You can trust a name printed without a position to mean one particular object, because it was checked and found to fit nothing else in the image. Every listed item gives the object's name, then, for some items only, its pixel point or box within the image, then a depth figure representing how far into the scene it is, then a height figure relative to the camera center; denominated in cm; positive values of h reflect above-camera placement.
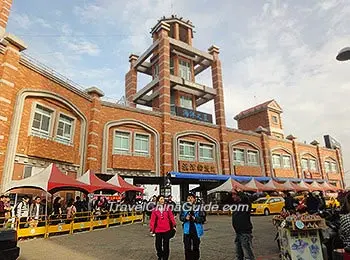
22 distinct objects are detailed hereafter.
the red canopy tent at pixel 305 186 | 2721 +149
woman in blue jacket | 554 -56
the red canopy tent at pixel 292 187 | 2528 +136
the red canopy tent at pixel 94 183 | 1362 +110
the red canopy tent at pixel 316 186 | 2916 +153
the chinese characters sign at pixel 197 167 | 2266 +308
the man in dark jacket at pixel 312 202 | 1049 -6
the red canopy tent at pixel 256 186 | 2189 +126
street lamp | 771 +416
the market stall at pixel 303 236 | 493 -66
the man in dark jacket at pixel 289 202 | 1271 -5
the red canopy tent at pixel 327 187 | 3094 +152
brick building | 1349 +566
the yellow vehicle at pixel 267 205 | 1994 -31
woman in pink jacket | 578 -52
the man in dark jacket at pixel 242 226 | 553 -49
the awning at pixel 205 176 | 2141 +218
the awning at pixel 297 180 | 2957 +248
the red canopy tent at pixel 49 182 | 1096 +97
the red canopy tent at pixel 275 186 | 2361 +134
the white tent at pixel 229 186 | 2055 +120
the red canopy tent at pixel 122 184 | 1571 +115
